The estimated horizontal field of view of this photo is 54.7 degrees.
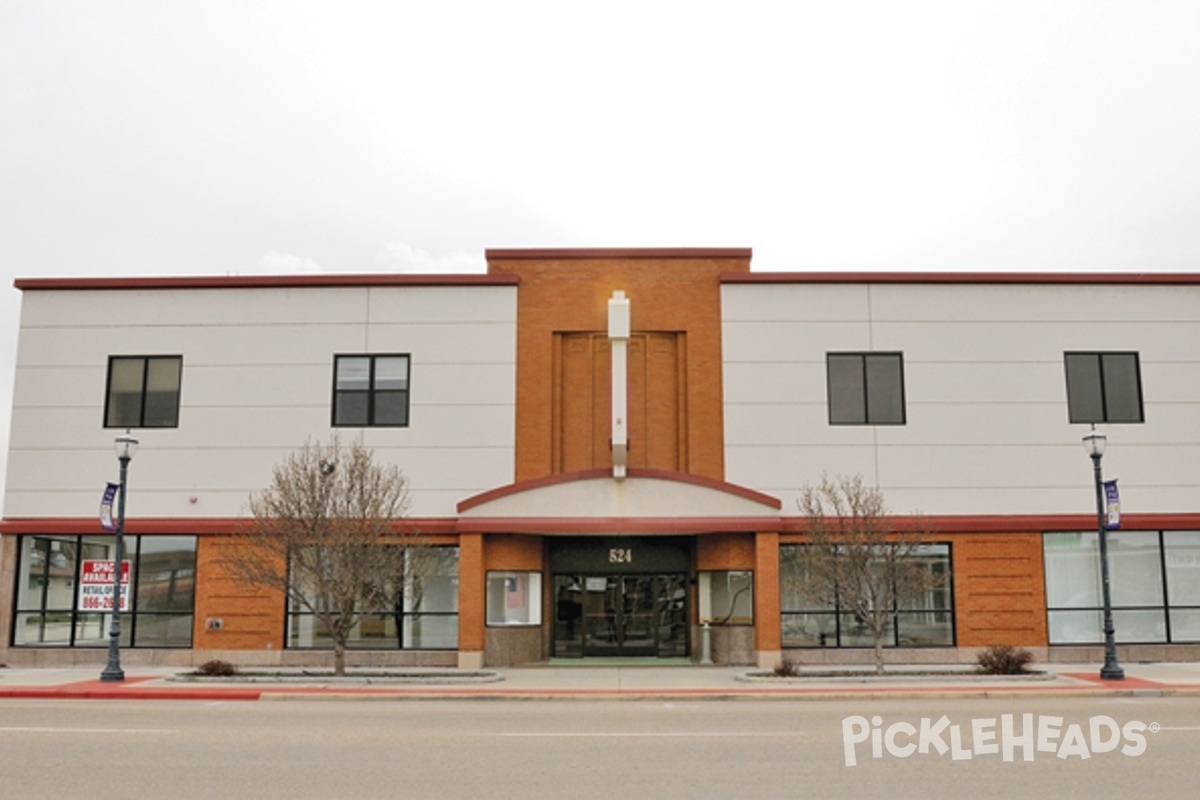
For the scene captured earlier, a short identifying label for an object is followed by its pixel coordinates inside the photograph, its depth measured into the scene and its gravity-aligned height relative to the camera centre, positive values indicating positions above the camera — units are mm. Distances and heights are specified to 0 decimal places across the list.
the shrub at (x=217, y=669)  22884 -1397
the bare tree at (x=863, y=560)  23000 +791
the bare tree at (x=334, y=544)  22750 +1051
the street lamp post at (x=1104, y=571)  21781 +572
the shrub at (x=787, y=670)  22375 -1350
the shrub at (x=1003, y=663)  22578 -1214
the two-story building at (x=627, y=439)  25500 +3587
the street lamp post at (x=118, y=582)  22188 +290
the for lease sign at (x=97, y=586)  24141 +221
